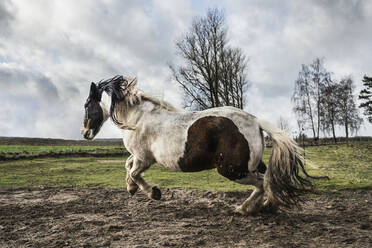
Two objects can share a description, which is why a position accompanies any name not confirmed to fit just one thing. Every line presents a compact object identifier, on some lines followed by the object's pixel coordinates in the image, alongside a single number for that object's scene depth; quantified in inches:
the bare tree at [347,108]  1235.2
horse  143.8
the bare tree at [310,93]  1194.0
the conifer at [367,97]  1505.9
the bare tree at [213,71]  868.6
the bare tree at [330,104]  1190.9
